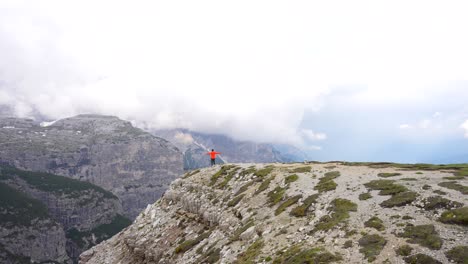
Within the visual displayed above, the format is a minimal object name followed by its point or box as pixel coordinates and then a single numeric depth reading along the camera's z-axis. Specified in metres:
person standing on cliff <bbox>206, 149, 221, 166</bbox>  71.50
